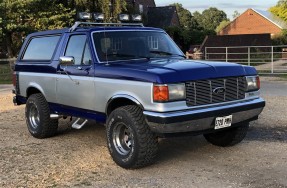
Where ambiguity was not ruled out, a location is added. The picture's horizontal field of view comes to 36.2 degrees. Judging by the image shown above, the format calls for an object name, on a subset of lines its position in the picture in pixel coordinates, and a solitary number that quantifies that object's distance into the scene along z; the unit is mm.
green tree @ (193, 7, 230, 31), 125912
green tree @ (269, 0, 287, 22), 43412
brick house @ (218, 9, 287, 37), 65625
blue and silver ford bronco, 5508
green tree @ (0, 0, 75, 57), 26297
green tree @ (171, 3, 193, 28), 95794
